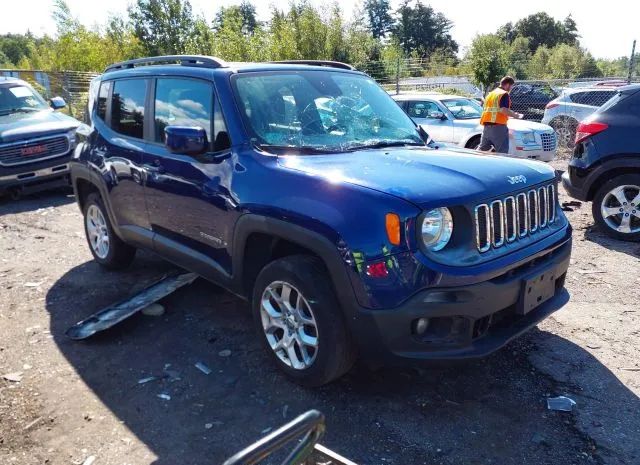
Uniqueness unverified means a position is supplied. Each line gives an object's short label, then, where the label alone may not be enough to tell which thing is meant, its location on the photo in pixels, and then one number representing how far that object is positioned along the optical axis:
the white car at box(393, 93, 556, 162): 10.56
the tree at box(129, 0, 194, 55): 26.12
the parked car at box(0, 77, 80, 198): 8.55
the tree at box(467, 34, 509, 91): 26.30
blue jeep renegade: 2.68
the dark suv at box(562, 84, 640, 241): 6.04
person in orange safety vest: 9.31
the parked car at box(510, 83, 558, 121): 19.41
